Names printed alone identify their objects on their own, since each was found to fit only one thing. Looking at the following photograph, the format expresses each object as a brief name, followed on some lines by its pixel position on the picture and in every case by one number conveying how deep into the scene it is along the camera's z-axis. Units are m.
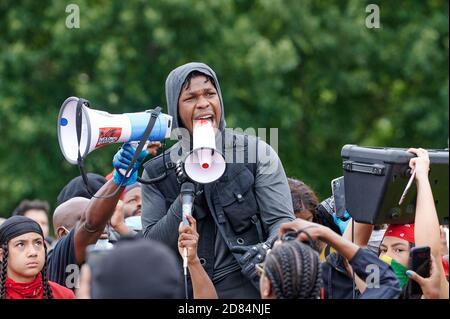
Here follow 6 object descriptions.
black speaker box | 10.03
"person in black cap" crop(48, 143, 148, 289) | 10.52
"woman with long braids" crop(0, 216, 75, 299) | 10.72
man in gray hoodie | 10.44
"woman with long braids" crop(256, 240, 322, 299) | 8.50
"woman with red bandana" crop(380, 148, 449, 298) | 9.80
